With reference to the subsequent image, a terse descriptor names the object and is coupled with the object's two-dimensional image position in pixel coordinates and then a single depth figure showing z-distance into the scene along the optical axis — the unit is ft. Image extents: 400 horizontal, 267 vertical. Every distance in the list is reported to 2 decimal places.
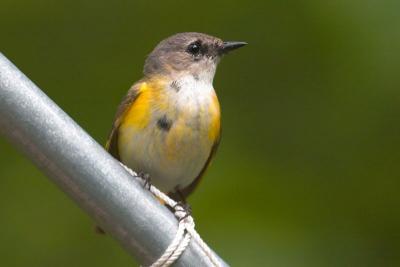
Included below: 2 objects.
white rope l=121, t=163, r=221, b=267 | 16.07
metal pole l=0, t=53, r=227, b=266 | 15.21
